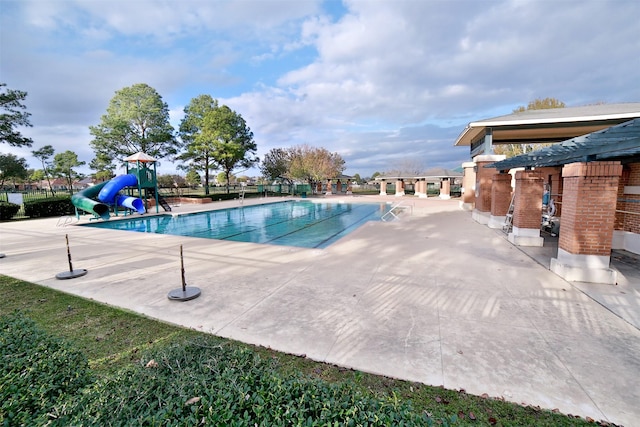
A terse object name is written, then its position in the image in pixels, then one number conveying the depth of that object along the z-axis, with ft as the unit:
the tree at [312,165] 118.62
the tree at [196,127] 92.99
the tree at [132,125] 77.30
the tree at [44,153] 96.58
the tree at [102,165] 78.54
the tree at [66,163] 114.95
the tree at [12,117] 49.26
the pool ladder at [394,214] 48.44
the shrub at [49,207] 48.37
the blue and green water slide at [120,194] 45.11
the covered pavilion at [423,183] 94.83
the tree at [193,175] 105.23
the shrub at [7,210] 45.87
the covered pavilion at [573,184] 16.10
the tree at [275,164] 145.38
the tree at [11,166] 66.54
